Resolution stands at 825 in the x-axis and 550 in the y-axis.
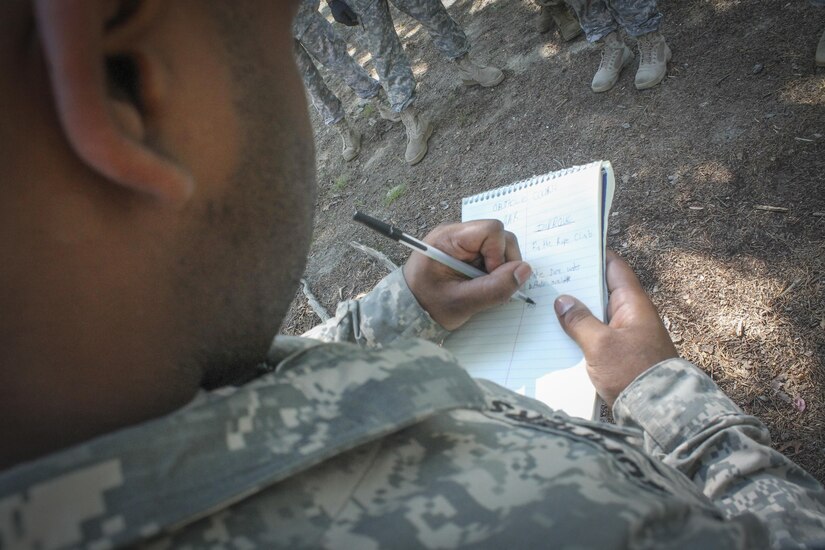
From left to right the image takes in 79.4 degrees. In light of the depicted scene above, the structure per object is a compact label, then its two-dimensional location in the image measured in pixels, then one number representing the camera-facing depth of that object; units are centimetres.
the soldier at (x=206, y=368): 41
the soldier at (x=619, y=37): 225
